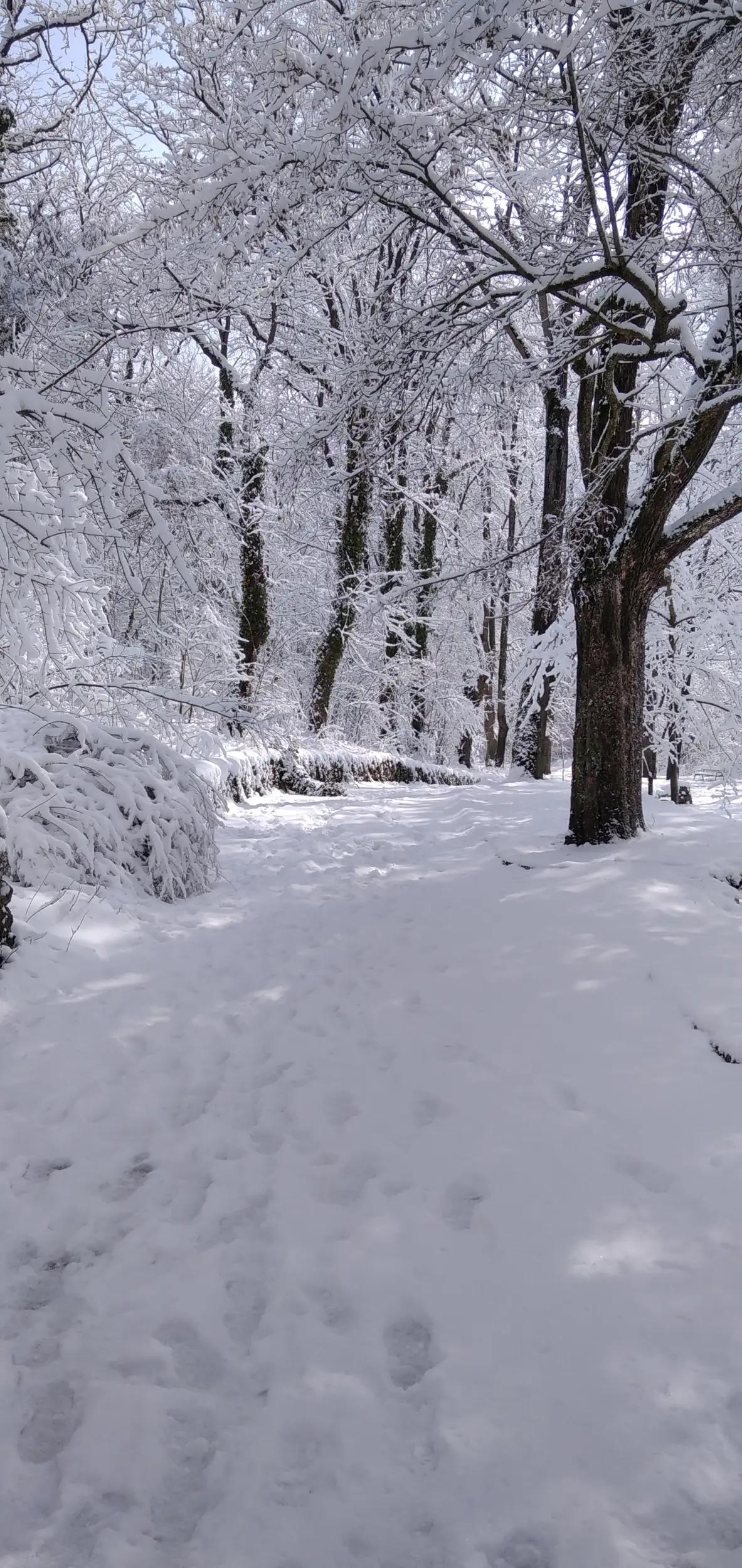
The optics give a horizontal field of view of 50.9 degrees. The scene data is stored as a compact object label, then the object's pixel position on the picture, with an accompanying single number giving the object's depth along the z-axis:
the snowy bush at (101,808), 4.54
